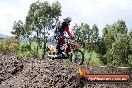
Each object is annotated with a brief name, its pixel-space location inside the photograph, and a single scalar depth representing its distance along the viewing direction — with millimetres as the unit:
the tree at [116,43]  31531
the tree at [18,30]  35468
